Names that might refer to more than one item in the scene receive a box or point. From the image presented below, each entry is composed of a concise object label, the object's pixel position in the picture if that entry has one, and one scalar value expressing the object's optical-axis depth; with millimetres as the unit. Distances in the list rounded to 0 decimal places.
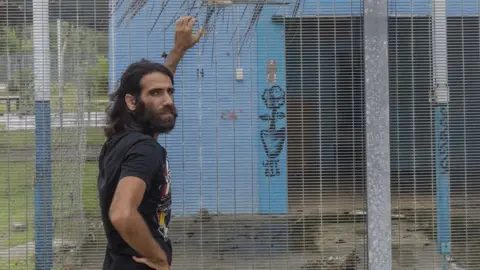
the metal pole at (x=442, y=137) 4910
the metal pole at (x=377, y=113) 4129
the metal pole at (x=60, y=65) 4930
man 2137
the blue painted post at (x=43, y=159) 4871
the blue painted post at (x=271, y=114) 4938
